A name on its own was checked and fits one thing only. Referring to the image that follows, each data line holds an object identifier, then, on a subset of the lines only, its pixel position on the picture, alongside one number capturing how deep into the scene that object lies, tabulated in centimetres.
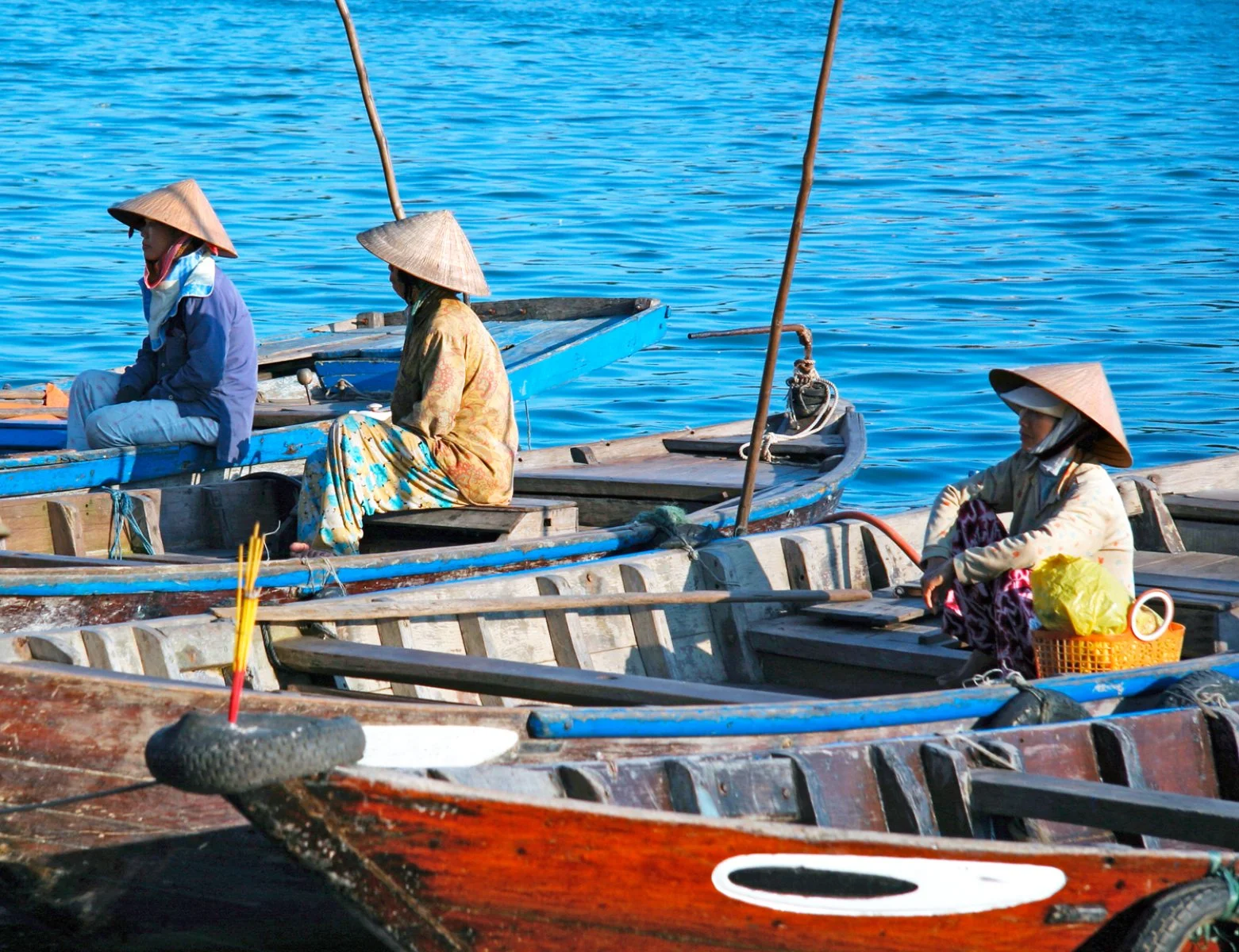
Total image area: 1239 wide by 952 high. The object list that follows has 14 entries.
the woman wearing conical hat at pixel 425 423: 1128
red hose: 1075
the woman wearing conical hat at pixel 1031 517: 869
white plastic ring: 843
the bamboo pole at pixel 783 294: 1003
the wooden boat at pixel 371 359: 1518
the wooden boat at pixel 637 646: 777
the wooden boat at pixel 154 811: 698
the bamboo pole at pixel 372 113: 1330
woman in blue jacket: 1295
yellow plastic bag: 834
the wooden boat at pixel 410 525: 984
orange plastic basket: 842
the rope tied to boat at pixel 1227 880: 663
